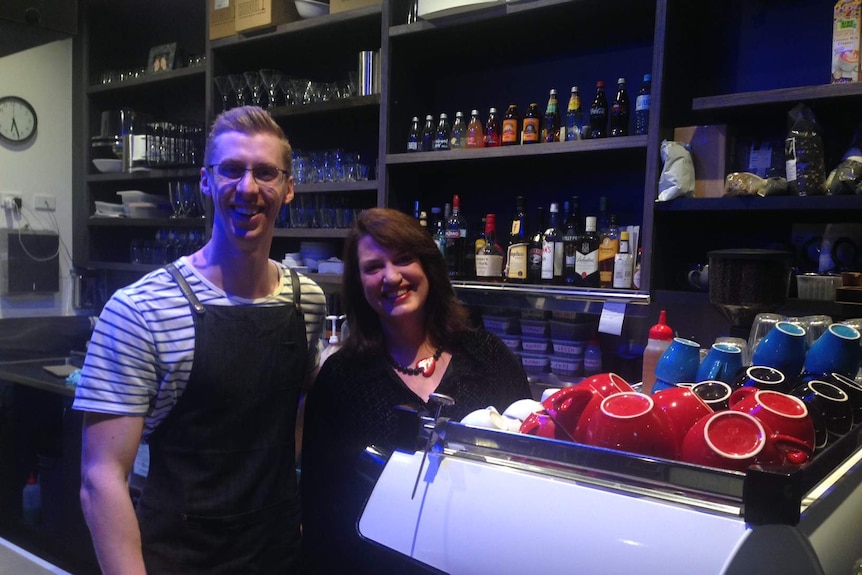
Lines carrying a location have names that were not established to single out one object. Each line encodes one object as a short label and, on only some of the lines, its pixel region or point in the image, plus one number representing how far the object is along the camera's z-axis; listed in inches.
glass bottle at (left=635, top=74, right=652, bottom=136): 77.4
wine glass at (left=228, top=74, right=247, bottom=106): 113.0
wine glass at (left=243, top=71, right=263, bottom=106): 112.3
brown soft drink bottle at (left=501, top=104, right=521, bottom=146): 86.8
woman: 49.4
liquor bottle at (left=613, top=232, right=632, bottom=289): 78.6
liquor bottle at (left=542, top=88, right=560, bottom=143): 85.7
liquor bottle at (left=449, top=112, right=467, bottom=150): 94.6
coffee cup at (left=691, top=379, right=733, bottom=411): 28.5
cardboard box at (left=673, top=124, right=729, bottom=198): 72.2
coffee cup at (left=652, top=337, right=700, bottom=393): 34.7
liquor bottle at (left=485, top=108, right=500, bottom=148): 90.0
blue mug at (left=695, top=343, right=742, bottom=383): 33.8
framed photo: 129.5
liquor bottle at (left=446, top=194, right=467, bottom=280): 95.9
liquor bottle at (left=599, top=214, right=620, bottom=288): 81.7
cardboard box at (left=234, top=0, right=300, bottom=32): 103.3
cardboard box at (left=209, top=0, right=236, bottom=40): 109.7
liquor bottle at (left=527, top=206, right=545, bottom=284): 87.9
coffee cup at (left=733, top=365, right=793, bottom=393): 30.5
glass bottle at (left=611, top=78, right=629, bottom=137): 83.7
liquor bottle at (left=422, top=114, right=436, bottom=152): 96.2
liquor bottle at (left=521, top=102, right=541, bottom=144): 84.8
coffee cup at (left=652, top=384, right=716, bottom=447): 26.4
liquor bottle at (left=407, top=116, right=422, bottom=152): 96.2
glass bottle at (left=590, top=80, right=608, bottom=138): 83.5
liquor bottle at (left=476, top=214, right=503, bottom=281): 90.0
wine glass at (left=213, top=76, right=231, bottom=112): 114.3
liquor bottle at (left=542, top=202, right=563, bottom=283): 86.0
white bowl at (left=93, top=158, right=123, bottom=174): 138.8
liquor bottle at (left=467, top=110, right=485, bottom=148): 92.7
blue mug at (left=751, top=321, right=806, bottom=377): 33.4
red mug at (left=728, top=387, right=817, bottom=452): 24.7
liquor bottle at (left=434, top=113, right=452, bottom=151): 94.3
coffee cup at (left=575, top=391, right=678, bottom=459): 25.0
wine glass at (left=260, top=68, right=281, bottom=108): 110.0
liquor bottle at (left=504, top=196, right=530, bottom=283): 87.8
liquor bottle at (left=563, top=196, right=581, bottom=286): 85.0
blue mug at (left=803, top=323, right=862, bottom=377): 32.2
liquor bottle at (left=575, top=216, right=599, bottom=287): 82.3
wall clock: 135.3
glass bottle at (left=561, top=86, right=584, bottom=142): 84.0
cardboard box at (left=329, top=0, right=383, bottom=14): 95.9
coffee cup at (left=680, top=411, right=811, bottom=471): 23.1
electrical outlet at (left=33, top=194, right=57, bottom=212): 141.1
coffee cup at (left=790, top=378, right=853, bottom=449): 26.9
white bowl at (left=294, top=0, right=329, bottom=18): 102.4
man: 43.5
